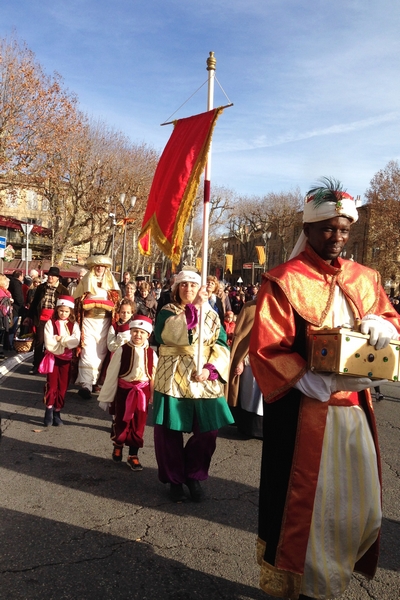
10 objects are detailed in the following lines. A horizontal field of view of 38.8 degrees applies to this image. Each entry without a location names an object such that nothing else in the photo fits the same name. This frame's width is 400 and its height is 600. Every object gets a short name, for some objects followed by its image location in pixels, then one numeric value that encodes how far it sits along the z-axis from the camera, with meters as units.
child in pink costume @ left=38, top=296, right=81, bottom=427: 6.75
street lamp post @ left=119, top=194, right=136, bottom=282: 21.48
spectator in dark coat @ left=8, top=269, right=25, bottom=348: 13.36
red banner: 4.33
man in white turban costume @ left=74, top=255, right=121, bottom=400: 8.44
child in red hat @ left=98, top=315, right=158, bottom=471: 5.44
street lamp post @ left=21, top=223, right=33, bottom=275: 17.72
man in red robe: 2.66
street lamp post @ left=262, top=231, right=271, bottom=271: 43.94
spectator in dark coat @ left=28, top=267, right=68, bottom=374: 9.83
